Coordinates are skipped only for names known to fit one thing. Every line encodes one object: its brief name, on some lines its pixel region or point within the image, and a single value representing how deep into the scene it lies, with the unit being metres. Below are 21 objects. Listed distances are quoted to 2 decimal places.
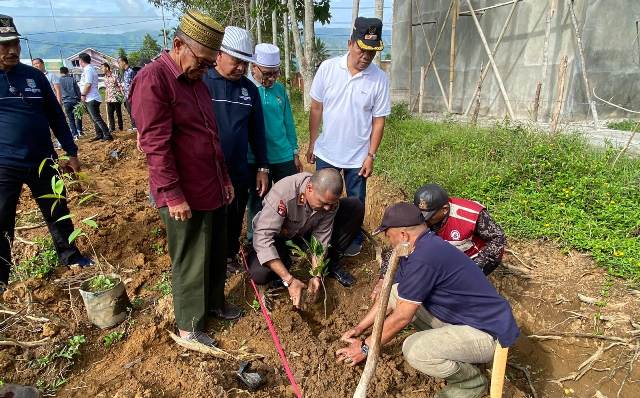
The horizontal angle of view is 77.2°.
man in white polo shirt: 3.47
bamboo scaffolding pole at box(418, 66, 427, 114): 10.38
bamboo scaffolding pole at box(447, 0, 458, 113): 9.88
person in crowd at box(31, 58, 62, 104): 9.19
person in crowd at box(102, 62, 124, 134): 9.79
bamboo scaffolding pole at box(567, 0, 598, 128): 7.16
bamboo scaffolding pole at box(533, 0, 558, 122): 7.51
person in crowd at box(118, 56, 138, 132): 9.62
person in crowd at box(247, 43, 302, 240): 3.35
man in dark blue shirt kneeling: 2.20
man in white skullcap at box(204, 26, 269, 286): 2.80
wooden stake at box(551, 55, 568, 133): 5.99
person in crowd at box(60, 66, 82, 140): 9.28
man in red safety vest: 2.95
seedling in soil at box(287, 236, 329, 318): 3.15
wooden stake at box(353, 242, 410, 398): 1.70
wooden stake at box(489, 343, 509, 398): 2.24
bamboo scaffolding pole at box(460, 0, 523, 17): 9.09
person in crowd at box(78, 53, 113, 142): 8.77
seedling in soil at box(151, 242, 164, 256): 4.05
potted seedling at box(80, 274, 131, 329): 2.72
